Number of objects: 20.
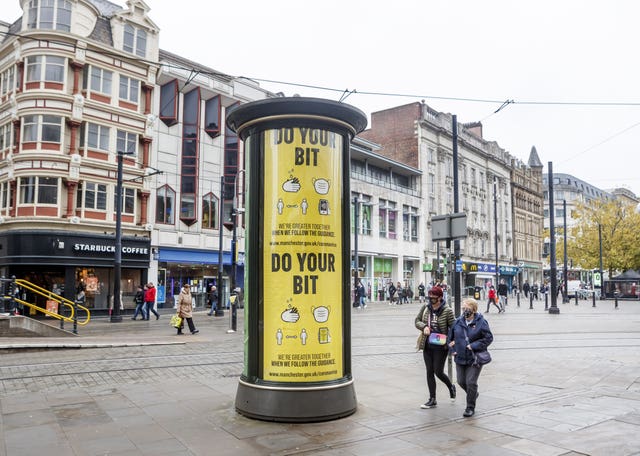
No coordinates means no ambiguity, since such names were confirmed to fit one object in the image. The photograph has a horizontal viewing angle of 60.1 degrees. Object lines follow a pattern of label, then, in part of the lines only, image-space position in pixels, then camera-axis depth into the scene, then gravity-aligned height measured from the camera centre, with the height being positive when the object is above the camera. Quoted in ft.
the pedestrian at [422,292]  145.18 -4.99
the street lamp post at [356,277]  118.45 -0.89
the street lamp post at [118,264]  77.66 +1.19
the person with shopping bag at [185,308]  57.06 -3.65
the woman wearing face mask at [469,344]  22.45 -2.88
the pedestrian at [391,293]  140.39 -5.18
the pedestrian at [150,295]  80.84 -3.32
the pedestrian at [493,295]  94.43 -3.73
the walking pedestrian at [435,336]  23.68 -2.73
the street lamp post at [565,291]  140.43 -4.72
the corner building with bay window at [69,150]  88.07 +20.29
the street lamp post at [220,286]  89.57 -2.30
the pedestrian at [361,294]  115.55 -4.38
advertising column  21.62 +0.16
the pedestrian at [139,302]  83.41 -4.51
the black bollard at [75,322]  56.74 -5.17
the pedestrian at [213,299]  93.49 -4.50
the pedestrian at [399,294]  138.13 -5.28
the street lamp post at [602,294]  162.20 -6.01
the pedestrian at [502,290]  102.58 -3.08
